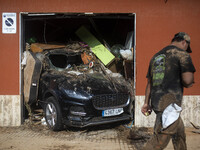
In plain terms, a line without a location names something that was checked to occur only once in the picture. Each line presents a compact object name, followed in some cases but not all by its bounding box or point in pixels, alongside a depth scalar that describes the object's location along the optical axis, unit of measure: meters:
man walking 3.22
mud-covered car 5.72
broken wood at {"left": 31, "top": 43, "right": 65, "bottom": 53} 7.54
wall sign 6.60
